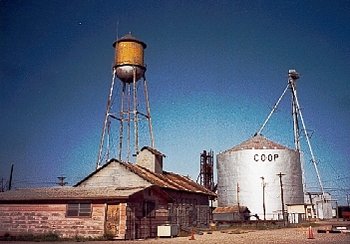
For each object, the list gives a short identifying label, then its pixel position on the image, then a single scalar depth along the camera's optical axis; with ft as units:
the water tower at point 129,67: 140.27
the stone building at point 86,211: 83.71
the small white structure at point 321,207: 228.41
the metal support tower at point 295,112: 212.72
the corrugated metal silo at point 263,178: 190.90
